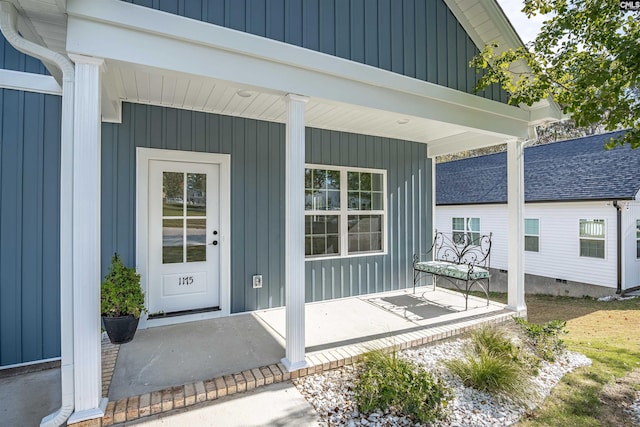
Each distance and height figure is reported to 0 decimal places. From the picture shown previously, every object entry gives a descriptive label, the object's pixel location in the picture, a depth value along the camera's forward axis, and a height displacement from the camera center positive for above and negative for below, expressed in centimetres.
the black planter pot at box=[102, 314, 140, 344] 304 -108
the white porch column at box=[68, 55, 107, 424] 212 -21
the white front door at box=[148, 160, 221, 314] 387 -26
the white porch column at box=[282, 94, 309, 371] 285 -21
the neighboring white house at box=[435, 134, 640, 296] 846 -1
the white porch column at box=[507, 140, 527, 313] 454 -13
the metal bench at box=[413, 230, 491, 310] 445 -81
